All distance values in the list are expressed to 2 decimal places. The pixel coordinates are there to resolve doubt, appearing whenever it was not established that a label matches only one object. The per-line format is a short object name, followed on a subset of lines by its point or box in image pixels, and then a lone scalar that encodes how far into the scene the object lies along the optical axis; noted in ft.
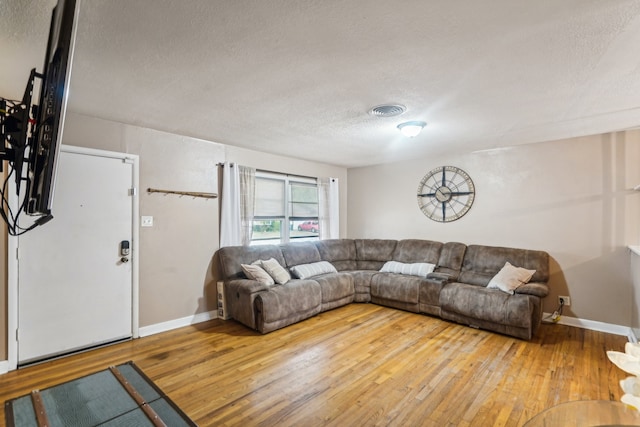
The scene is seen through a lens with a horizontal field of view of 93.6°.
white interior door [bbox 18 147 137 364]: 8.94
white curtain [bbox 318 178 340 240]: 18.20
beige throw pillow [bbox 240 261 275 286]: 12.37
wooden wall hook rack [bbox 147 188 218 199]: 11.40
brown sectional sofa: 11.14
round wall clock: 15.21
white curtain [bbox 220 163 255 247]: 13.43
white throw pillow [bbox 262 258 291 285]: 12.93
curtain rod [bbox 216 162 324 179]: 13.52
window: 15.44
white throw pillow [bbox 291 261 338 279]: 14.33
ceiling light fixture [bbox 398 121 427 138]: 10.35
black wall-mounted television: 3.60
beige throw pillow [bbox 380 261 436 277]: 14.58
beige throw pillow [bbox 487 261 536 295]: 11.65
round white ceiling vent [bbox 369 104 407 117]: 8.88
